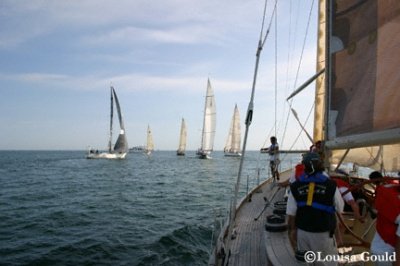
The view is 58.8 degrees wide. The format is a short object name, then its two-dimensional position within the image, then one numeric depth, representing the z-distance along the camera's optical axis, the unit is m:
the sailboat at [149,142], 115.62
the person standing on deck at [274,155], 12.91
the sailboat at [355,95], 3.92
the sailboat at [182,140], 109.33
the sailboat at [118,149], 85.69
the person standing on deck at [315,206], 3.86
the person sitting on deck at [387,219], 3.16
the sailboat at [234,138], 91.60
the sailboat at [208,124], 80.81
